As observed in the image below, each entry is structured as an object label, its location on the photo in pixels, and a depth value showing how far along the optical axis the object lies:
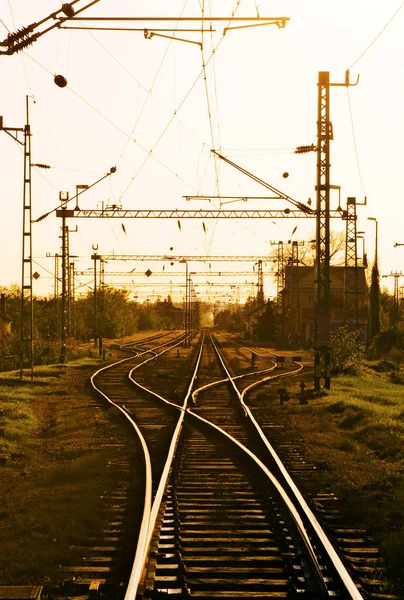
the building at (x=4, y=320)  86.56
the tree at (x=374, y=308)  70.31
